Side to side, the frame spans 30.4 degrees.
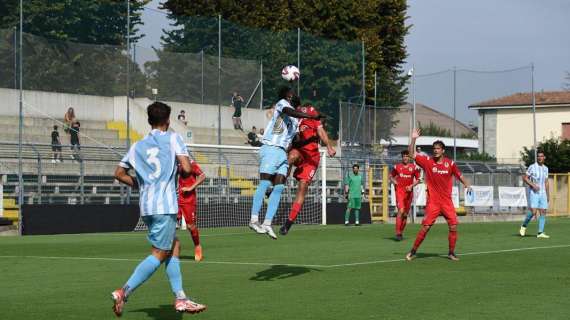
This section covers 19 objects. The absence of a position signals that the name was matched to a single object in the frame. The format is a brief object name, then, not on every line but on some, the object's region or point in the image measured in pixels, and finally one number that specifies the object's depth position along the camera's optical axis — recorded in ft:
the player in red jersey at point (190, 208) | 65.31
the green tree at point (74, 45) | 105.91
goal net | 115.70
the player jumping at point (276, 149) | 51.06
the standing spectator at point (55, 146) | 108.27
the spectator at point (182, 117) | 125.74
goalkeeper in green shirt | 118.52
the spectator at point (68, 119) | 113.49
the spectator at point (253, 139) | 130.00
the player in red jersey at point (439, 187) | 62.28
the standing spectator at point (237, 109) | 127.13
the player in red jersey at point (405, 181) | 90.17
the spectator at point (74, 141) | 110.01
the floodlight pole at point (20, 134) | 99.60
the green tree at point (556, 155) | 208.13
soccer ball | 51.57
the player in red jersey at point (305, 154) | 53.16
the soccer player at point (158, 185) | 34.53
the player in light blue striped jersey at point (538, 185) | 89.45
